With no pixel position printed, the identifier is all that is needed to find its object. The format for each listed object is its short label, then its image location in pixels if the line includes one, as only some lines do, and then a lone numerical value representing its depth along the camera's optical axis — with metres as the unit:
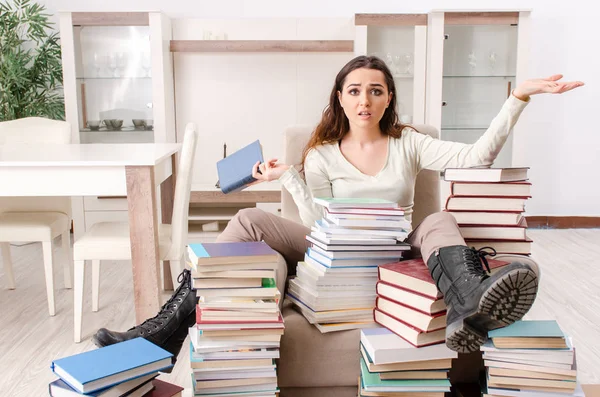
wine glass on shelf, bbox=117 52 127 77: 4.02
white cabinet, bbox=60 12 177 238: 3.84
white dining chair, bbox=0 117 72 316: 2.55
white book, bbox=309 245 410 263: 1.56
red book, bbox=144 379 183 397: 1.34
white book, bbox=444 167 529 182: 1.66
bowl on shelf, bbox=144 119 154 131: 4.09
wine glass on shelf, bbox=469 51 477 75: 4.03
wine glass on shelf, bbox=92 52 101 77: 4.01
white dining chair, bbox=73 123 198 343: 2.29
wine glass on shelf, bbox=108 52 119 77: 4.03
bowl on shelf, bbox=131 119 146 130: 4.10
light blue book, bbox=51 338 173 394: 1.19
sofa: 1.54
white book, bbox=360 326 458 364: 1.40
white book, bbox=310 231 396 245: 1.55
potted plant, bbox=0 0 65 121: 3.81
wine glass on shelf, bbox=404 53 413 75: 3.95
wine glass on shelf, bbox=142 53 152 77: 4.01
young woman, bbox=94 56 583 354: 1.54
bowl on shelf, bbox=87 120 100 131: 4.03
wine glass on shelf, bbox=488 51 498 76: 4.03
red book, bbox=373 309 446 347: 1.42
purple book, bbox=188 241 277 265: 1.44
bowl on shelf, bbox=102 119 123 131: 4.08
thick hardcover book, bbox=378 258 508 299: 1.43
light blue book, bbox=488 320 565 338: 1.38
